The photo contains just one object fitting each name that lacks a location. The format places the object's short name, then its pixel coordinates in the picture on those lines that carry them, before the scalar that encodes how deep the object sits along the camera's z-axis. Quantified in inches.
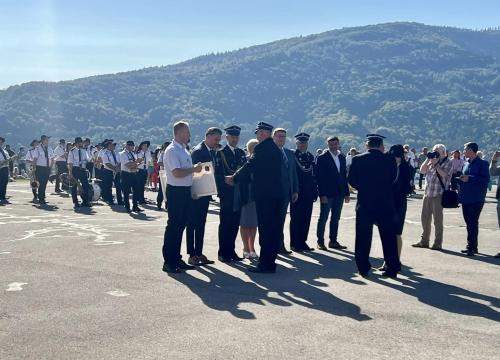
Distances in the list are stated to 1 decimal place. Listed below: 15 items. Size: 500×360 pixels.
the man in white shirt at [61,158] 968.9
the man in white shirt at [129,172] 727.1
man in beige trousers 464.1
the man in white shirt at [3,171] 842.8
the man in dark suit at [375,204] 350.9
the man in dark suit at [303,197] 454.9
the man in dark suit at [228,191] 398.3
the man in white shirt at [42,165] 802.2
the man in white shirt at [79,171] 789.9
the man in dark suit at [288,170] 408.2
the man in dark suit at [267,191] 359.9
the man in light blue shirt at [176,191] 355.6
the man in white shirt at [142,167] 778.2
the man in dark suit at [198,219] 387.2
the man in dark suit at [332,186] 462.6
